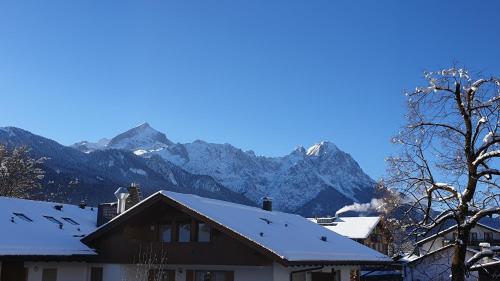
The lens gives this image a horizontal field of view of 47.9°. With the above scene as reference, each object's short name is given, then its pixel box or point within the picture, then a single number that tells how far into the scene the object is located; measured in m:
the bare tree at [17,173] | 49.50
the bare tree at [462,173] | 14.37
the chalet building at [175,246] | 22.30
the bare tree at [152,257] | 24.84
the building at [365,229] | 56.94
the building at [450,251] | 15.41
